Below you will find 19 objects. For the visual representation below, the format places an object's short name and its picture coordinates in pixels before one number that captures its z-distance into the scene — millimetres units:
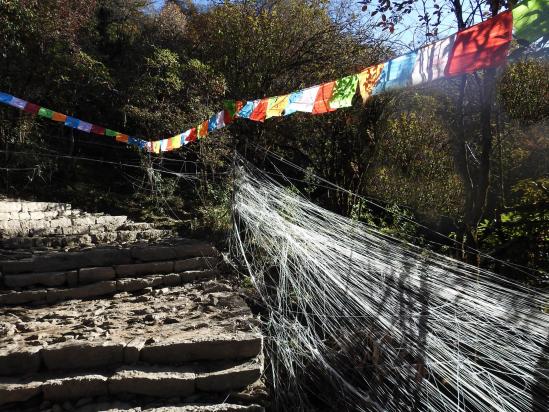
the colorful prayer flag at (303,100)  4125
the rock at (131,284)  4770
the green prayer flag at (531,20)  2660
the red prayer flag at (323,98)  3984
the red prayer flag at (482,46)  2760
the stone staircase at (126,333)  2877
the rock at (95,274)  4812
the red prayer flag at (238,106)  4955
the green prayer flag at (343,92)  3790
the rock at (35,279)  4641
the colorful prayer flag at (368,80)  3602
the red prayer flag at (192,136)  6336
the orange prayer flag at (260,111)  4648
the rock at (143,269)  4980
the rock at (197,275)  5020
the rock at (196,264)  5168
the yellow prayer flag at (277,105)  4410
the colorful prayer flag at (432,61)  3176
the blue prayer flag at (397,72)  3418
